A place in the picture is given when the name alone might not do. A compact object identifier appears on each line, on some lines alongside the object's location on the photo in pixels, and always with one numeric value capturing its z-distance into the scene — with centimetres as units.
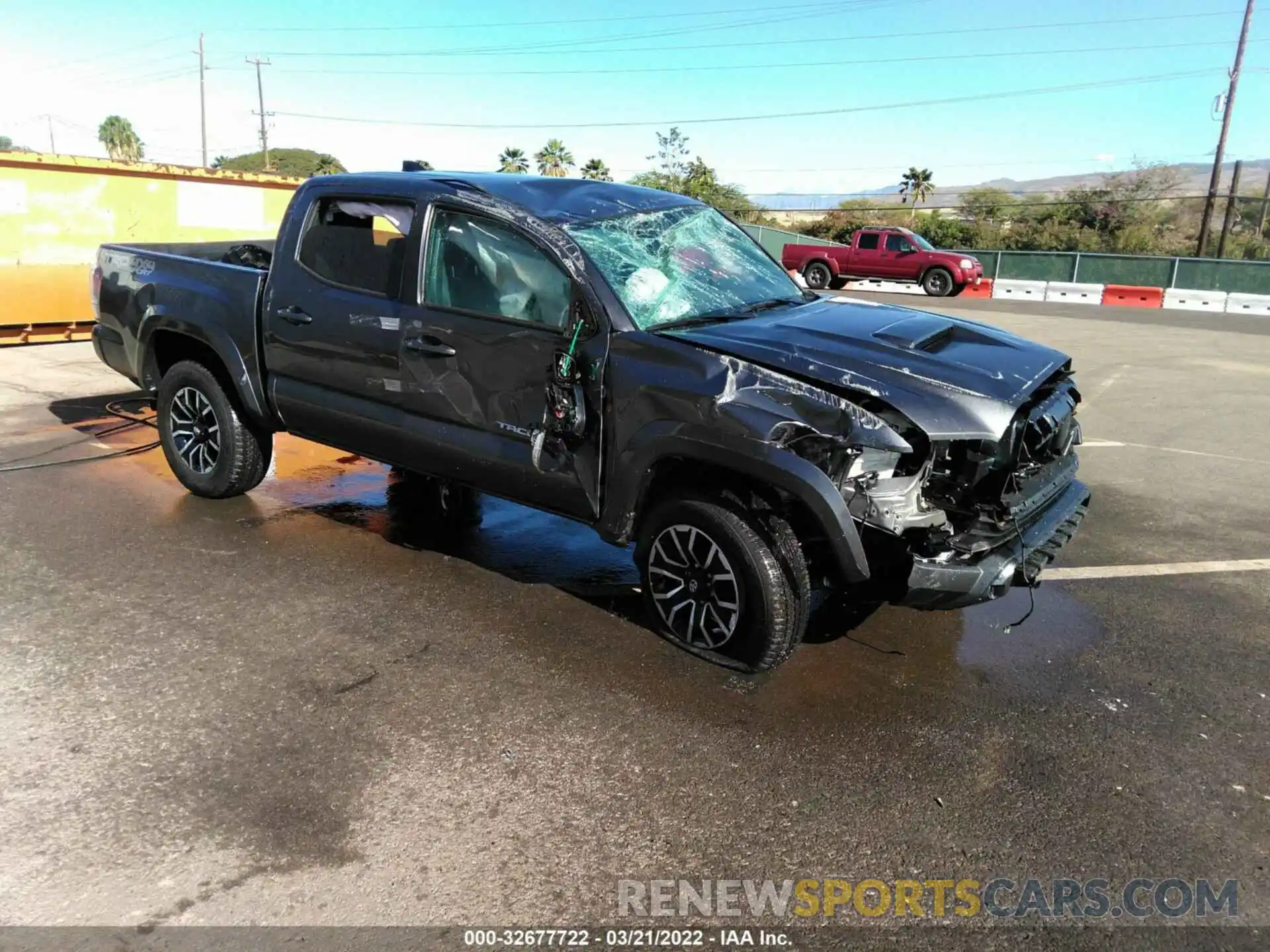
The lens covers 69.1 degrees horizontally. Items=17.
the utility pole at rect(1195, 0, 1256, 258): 3766
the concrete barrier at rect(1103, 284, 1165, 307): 2664
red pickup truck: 2542
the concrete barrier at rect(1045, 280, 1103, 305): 2758
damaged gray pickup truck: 341
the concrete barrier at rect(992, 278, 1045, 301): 2820
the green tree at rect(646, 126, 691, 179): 4503
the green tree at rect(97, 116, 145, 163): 9188
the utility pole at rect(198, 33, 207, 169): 6250
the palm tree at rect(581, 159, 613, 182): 5418
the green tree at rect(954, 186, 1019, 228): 5472
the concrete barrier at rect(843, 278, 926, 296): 2672
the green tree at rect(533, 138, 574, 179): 5988
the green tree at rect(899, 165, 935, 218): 6975
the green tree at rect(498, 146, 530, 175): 6091
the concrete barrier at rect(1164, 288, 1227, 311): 2588
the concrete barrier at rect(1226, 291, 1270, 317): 2517
